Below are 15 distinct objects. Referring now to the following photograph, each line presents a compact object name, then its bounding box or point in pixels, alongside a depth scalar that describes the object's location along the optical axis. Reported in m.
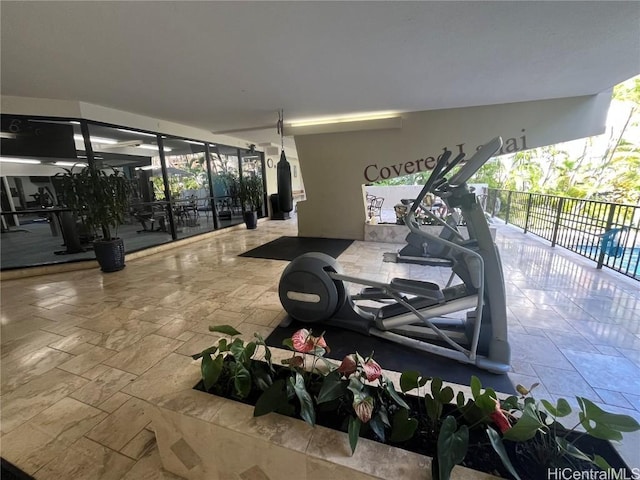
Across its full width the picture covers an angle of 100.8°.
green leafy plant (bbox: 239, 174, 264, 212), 7.68
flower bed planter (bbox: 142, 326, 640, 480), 0.89
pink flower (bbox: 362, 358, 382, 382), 1.07
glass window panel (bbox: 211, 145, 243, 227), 7.57
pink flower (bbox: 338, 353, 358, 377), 1.13
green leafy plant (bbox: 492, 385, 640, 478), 0.83
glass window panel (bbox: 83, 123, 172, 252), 4.95
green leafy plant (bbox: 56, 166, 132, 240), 4.07
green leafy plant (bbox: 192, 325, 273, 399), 1.22
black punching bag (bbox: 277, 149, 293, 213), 3.96
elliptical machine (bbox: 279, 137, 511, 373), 1.85
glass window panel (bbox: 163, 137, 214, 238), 6.24
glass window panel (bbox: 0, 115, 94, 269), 4.13
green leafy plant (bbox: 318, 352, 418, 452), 0.98
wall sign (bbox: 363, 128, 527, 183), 4.72
